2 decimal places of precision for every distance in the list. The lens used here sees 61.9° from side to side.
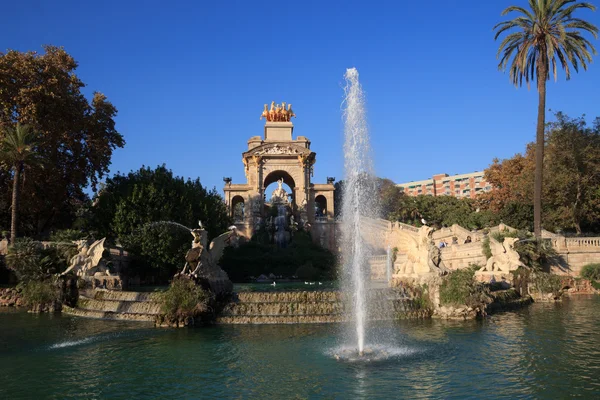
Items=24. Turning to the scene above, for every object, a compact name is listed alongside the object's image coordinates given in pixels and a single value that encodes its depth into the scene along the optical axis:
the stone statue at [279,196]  60.28
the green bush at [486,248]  26.81
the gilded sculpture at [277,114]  70.94
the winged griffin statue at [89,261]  23.50
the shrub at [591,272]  25.58
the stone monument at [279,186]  61.25
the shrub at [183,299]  16.98
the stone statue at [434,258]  18.64
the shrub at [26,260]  23.92
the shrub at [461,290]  17.45
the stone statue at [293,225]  55.22
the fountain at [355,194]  13.46
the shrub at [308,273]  43.78
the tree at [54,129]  32.50
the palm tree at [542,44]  27.06
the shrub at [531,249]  24.33
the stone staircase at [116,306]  19.23
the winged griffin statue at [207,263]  18.20
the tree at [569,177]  32.41
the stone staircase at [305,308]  17.75
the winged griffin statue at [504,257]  22.89
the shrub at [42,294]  22.38
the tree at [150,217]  33.56
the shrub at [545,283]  22.52
